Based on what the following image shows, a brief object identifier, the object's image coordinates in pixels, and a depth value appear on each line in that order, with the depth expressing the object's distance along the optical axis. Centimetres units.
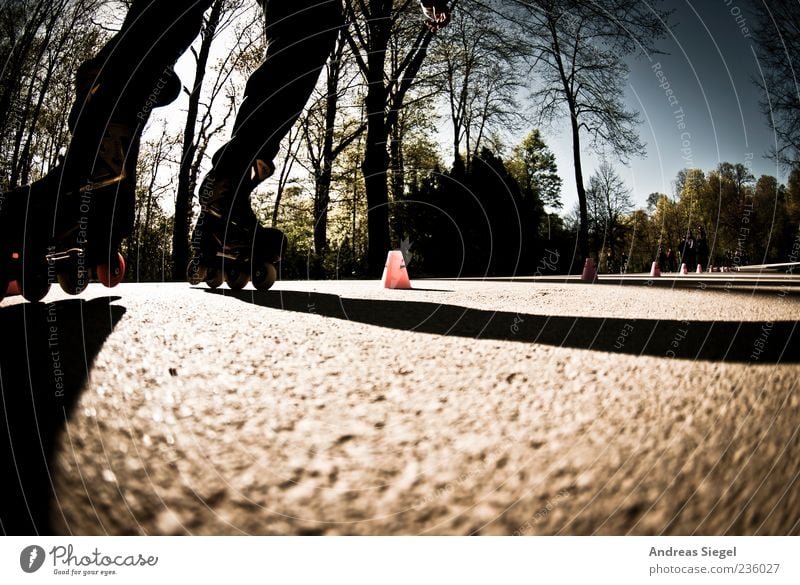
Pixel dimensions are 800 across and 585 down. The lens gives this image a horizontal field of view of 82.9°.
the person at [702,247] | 1986
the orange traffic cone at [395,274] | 524
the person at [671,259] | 2918
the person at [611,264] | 3195
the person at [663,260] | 3275
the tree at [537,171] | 1416
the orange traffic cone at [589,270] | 833
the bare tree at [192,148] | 734
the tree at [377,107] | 962
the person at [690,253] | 2206
